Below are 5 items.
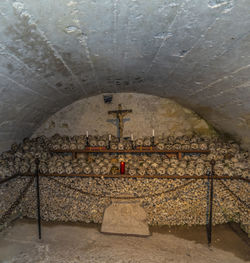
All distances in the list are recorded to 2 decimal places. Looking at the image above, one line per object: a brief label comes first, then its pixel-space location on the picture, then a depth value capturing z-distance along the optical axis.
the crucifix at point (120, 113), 4.30
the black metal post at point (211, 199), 2.86
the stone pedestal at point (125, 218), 3.22
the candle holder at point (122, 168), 3.35
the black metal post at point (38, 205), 3.04
